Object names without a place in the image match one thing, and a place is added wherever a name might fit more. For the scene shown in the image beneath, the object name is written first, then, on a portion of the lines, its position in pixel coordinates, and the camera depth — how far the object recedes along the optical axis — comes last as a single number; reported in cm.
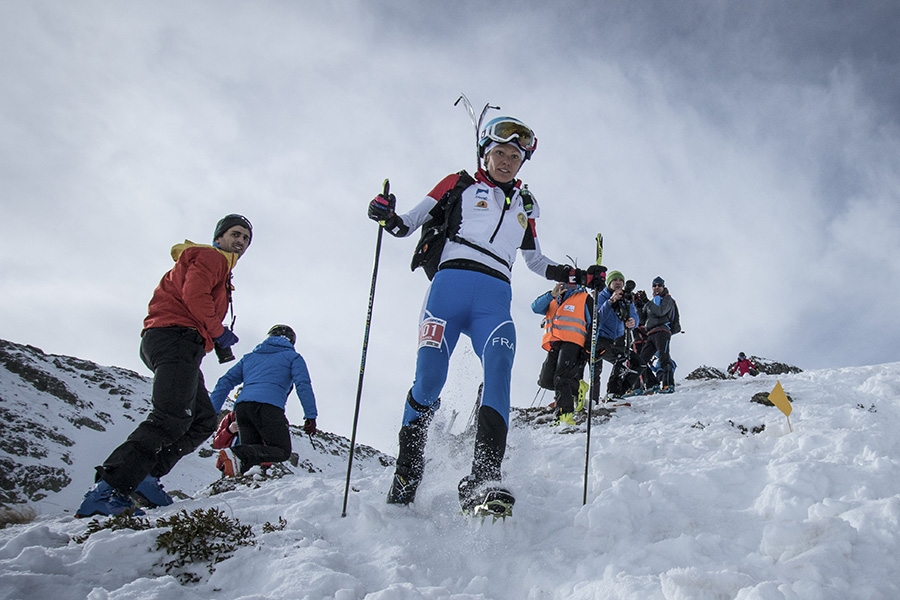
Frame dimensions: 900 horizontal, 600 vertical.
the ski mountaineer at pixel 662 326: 1077
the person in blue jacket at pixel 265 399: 621
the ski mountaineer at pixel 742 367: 1870
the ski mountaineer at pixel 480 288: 356
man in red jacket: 390
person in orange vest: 841
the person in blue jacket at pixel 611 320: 935
